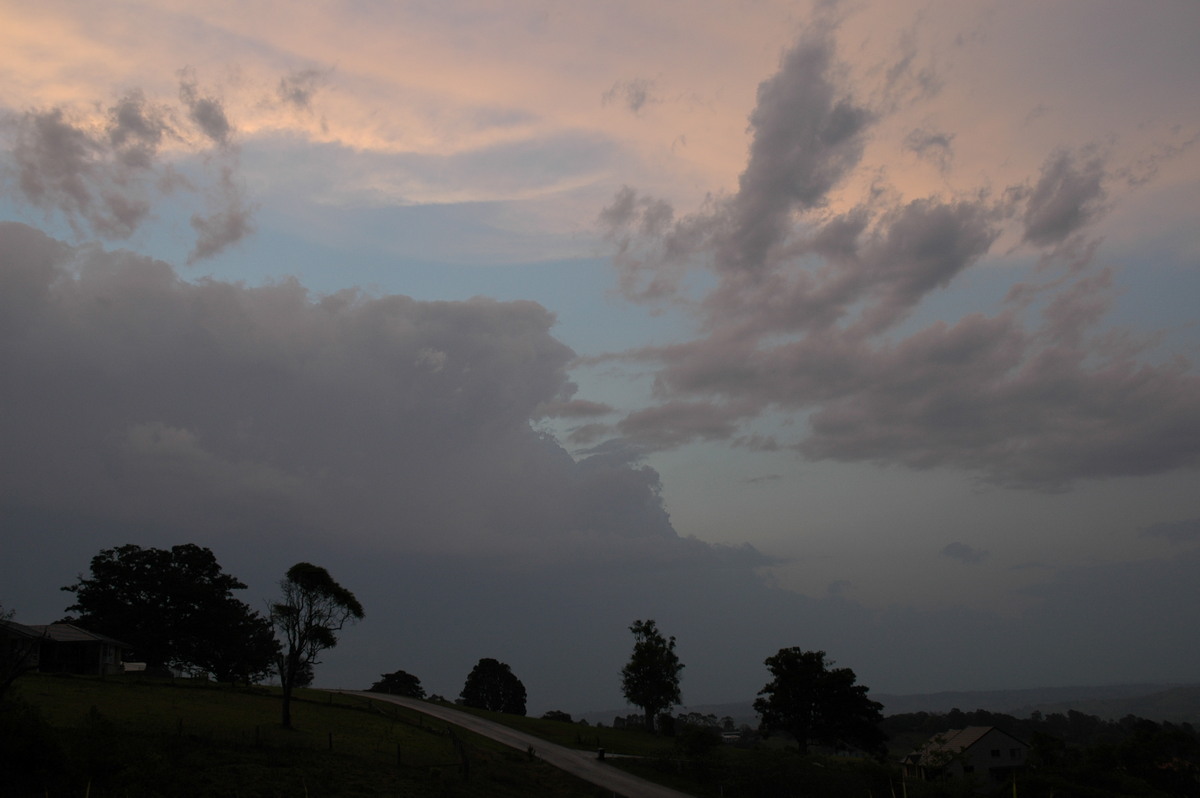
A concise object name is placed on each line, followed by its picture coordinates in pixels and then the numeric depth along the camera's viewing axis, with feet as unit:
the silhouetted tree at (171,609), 272.31
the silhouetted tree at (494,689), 374.22
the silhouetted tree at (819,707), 248.32
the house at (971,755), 214.69
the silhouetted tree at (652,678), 299.79
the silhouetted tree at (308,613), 170.09
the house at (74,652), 211.82
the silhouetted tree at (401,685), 401.08
